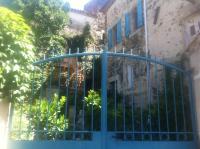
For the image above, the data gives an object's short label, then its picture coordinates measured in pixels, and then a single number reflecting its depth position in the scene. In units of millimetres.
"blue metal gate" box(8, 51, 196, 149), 2829
